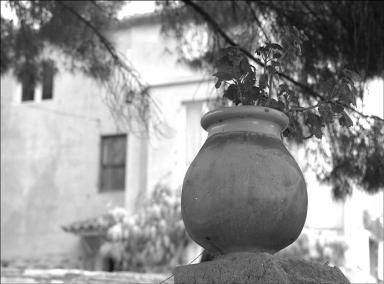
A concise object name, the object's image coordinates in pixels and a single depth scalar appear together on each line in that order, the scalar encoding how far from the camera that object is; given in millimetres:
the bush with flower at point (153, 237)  17312
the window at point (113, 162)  19578
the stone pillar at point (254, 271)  2943
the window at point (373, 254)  17156
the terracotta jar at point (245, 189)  3045
